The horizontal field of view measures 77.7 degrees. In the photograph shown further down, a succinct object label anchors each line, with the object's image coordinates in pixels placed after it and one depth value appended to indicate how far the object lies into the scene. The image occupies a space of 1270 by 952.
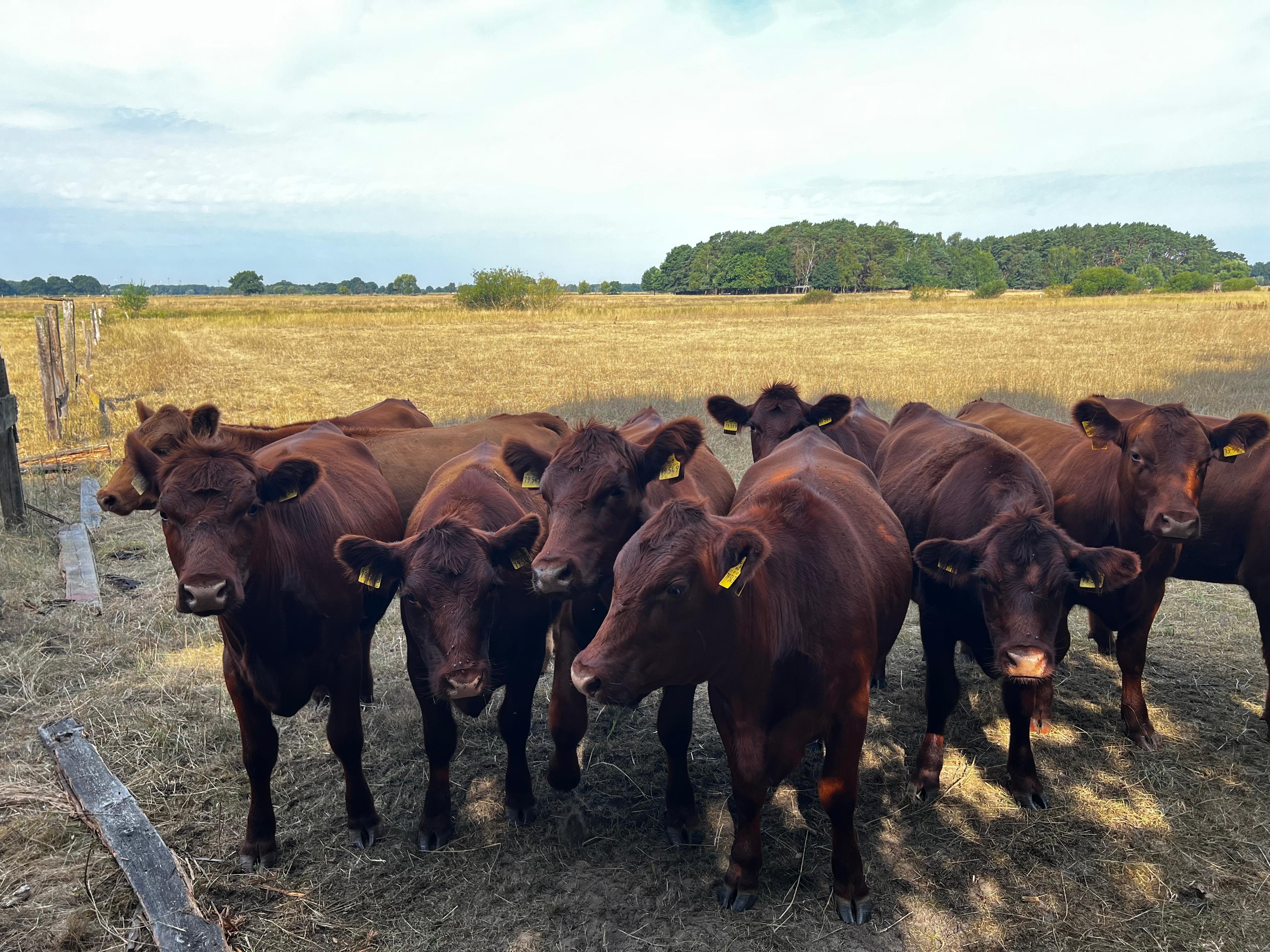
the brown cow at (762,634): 3.09
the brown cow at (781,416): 6.91
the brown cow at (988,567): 3.69
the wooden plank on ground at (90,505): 9.41
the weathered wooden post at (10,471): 8.73
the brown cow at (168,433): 5.84
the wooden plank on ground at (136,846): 2.75
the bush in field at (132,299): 52.22
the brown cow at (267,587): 3.54
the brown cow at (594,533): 3.92
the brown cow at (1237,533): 5.12
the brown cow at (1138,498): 4.64
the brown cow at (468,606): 3.65
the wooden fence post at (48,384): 13.38
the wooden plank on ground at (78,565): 7.00
